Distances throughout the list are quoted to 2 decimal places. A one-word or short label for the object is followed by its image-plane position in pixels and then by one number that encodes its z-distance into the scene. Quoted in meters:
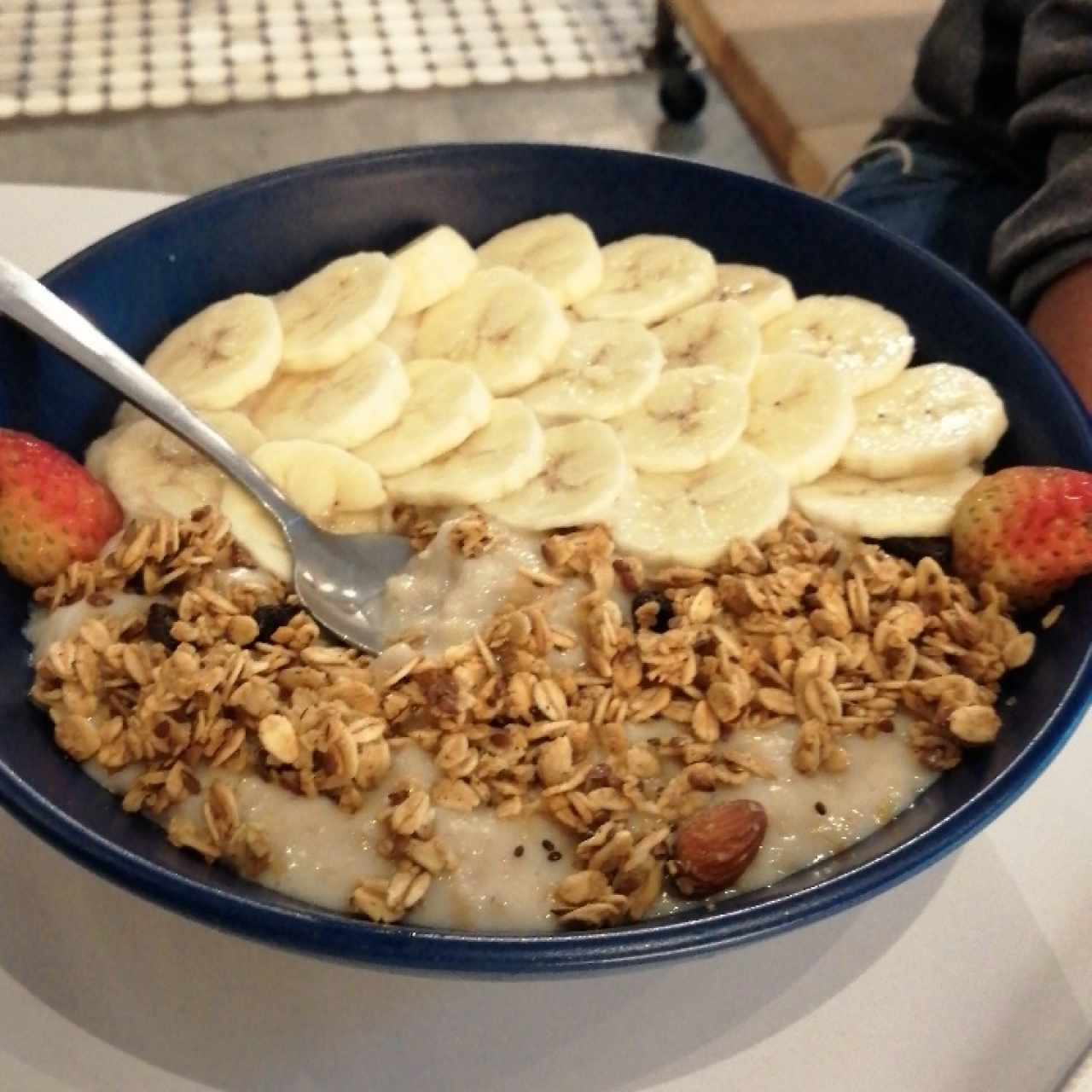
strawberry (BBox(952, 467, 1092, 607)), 0.32
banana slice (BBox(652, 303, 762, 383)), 0.38
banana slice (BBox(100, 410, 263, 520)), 0.35
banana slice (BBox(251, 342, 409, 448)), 0.36
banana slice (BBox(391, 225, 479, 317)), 0.39
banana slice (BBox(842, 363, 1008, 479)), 0.36
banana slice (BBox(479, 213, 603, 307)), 0.39
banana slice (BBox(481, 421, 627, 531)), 0.35
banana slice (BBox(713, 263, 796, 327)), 0.39
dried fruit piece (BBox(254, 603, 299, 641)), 0.33
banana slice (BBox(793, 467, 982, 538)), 0.35
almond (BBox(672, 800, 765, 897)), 0.29
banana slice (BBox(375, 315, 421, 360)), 0.39
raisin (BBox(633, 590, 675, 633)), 0.33
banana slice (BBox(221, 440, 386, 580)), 0.36
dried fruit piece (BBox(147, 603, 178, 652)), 0.32
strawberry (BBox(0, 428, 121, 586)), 0.32
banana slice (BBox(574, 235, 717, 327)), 0.39
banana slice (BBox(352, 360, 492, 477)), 0.36
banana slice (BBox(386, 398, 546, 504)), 0.35
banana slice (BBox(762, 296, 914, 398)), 0.37
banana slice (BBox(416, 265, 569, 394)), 0.38
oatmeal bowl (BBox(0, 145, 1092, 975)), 0.29
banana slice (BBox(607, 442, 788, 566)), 0.35
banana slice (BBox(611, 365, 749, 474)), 0.36
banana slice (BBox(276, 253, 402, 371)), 0.38
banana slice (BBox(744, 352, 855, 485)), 0.36
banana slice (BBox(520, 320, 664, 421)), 0.38
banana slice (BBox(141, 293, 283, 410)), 0.37
